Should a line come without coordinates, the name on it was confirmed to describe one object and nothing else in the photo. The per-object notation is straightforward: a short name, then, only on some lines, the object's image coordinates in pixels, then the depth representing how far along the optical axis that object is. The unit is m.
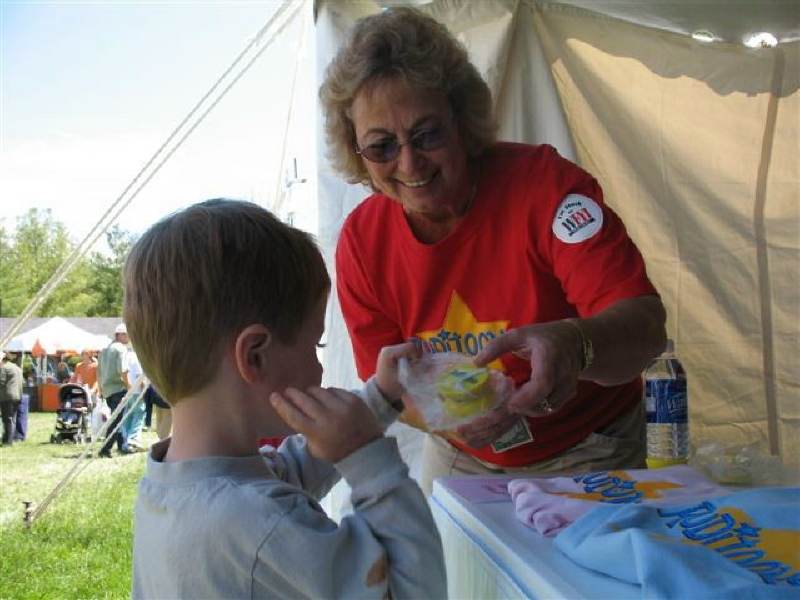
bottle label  1.50
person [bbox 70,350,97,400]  12.86
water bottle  1.48
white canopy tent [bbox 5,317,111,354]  20.33
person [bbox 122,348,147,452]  9.83
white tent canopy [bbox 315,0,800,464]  2.87
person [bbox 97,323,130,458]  9.54
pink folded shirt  1.01
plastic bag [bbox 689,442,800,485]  1.34
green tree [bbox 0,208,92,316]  33.16
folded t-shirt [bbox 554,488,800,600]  0.71
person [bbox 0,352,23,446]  11.07
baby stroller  11.41
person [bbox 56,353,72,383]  19.61
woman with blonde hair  1.48
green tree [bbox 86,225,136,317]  37.41
